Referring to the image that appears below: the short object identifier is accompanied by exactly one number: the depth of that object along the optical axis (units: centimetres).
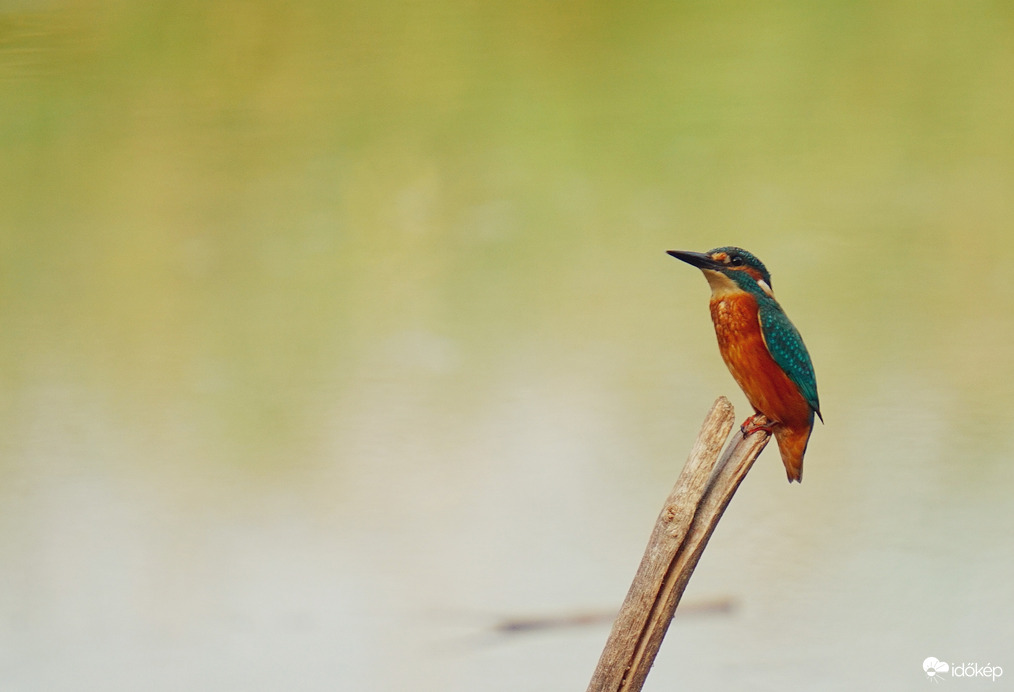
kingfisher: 995
